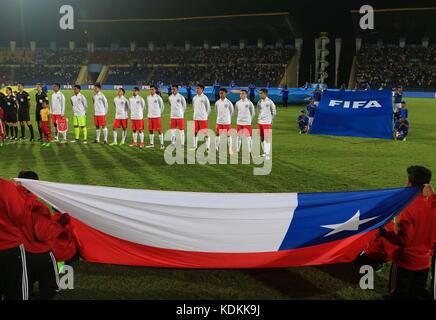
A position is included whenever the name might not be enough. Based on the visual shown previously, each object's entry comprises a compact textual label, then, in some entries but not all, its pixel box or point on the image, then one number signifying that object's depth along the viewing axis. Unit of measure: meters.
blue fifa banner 16.36
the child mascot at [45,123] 14.66
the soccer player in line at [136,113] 14.69
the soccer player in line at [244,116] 13.08
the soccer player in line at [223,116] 13.30
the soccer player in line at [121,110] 14.61
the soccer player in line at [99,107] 14.82
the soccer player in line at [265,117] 12.89
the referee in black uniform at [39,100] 14.75
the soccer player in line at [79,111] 15.09
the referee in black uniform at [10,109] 15.09
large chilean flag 4.60
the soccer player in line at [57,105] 15.19
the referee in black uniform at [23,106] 15.00
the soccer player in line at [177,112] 14.27
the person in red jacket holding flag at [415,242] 3.97
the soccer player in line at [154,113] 14.49
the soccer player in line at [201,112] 13.74
